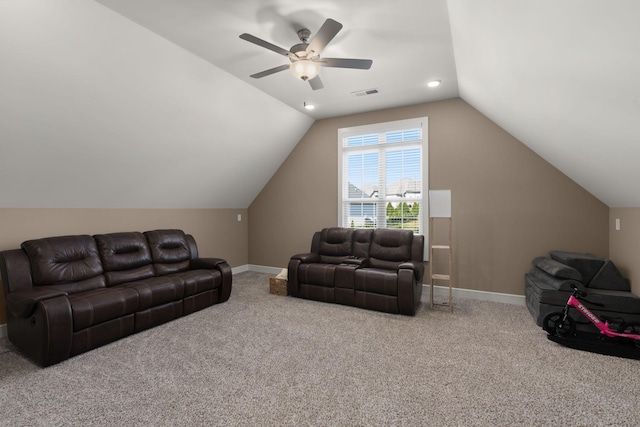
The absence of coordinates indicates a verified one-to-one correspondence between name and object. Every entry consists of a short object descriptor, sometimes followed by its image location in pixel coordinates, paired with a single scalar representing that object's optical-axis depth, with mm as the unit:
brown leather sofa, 2650
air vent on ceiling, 4348
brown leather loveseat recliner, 3896
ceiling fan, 2510
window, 4977
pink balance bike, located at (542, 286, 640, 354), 2873
